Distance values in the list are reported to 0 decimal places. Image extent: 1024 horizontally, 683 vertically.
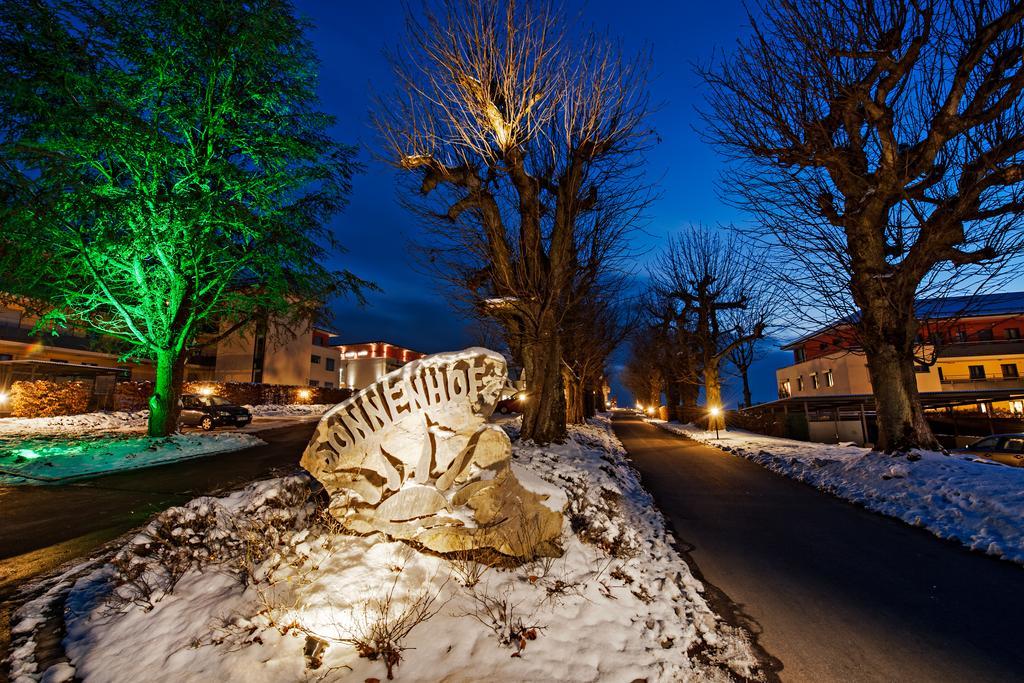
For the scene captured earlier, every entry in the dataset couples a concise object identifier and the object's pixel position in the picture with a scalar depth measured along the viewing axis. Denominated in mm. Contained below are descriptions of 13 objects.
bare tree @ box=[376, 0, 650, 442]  8062
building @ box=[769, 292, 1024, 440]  30172
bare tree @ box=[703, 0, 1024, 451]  7148
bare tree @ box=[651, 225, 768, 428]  22500
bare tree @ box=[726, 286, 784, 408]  22281
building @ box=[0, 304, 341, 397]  18641
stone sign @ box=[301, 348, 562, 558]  4012
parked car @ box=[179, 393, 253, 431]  16522
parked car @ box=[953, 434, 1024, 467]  9453
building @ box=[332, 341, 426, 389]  50844
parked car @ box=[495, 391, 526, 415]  36375
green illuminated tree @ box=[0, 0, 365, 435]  9484
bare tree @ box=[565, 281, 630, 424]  20764
